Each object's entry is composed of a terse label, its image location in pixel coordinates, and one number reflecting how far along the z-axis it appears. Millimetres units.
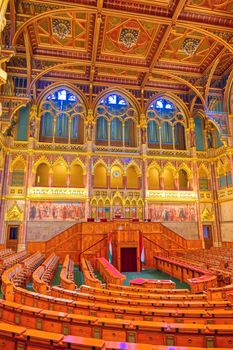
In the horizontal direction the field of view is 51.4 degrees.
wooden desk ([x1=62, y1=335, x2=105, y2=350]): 2586
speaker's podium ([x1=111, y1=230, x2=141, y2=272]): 13823
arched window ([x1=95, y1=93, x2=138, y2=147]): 21156
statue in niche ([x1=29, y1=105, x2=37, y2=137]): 19109
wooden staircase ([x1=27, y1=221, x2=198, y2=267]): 14938
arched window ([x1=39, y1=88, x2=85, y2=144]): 20391
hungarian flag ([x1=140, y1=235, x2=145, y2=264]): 14008
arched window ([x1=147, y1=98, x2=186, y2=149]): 21797
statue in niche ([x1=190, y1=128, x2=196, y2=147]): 21578
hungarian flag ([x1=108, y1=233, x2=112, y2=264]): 13934
